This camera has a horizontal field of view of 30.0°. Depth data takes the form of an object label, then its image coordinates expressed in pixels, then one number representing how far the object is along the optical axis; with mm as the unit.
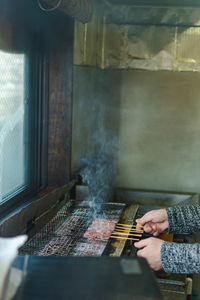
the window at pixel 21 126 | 2379
